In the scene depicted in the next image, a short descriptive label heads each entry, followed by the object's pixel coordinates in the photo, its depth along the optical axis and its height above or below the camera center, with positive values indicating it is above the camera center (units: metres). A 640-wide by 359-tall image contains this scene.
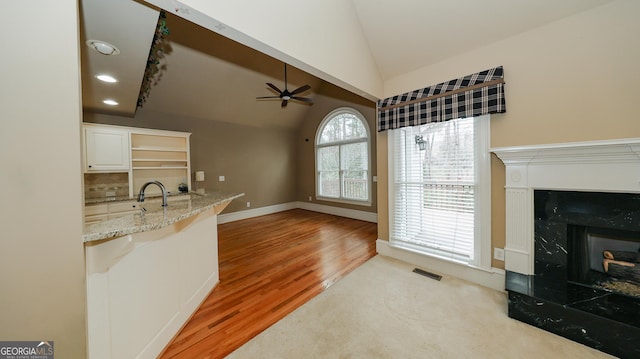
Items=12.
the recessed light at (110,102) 3.23 +1.24
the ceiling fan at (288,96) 3.93 +1.61
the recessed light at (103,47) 1.76 +1.15
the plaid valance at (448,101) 2.15 +0.85
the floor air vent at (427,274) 2.52 -1.19
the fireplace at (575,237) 1.56 -0.57
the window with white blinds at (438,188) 2.39 -0.14
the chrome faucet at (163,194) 1.63 -0.10
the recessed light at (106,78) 2.39 +1.20
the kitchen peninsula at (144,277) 1.13 -0.65
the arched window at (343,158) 5.43 +0.55
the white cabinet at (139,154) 3.51 +0.50
